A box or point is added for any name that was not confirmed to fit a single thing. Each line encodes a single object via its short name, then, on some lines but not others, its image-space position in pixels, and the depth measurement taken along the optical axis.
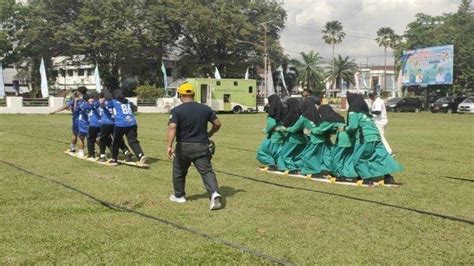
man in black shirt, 6.95
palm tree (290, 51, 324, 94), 94.88
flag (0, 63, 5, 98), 35.92
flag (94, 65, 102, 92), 41.05
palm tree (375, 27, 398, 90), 95.12
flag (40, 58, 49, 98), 39.34
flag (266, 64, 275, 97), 48.74
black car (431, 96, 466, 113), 45.59
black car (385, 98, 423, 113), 48.22
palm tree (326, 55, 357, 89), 98.94
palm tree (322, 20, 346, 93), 94.69
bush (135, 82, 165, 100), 45.41
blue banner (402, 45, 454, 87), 47.81
